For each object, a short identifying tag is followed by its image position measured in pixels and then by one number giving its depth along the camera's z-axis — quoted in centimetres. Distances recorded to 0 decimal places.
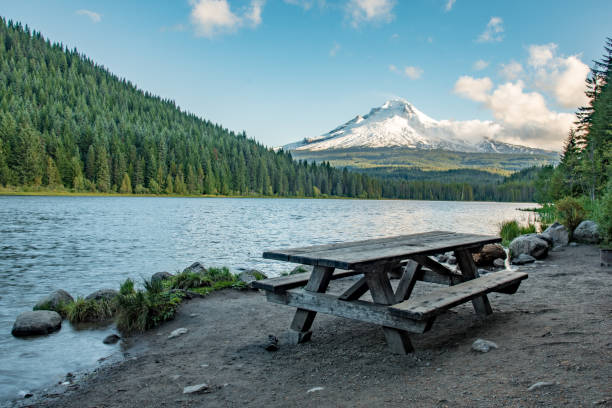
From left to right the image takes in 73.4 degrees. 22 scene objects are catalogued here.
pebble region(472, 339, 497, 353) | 526
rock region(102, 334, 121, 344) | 785
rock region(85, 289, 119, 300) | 1014
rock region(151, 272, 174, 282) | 1307
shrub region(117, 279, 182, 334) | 841
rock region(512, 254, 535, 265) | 1491
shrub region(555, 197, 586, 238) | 1880
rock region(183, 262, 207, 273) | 1273
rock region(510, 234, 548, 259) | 1548
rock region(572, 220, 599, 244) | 1717
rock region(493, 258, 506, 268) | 1477
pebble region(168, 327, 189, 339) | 780
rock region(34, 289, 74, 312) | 976
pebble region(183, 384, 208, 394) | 509
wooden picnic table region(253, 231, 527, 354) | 518
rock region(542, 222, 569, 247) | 1748
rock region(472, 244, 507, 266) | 1521
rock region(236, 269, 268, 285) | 1203
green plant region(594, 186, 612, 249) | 1422
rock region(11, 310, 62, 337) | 838
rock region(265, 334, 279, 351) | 643
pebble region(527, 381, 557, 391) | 392
